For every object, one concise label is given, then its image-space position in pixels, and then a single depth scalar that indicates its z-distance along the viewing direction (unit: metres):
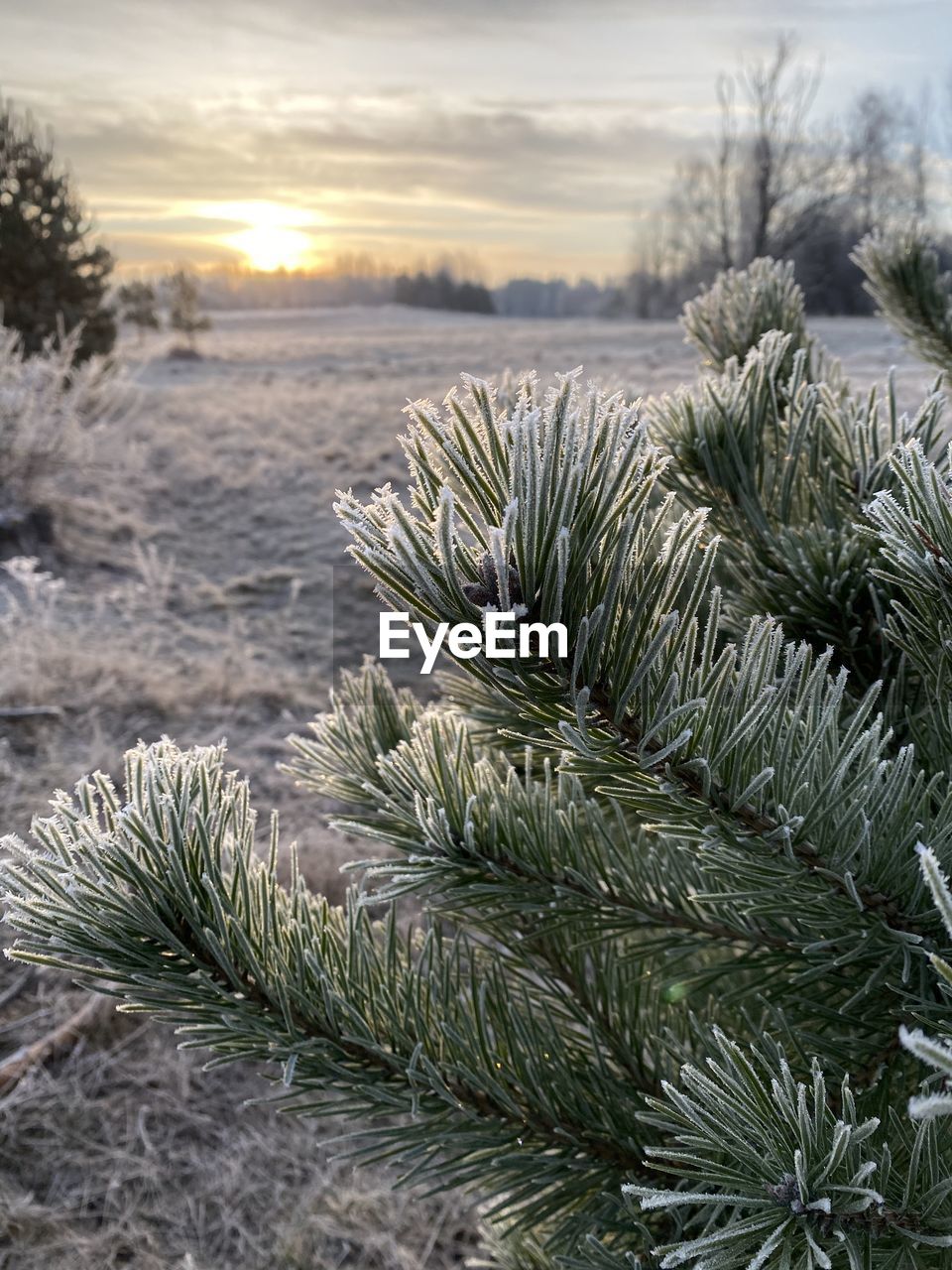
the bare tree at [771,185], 17.73
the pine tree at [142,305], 25.86
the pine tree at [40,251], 11.77
